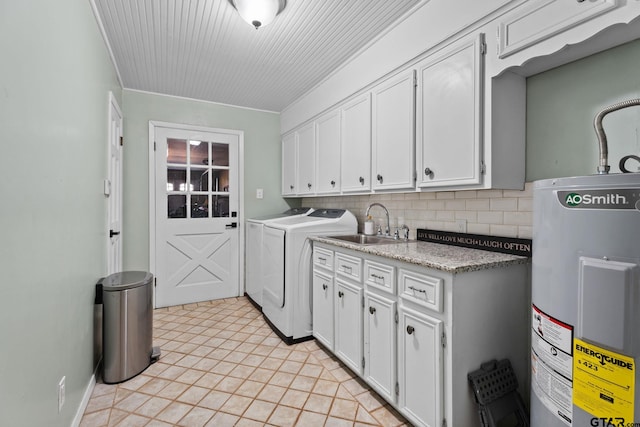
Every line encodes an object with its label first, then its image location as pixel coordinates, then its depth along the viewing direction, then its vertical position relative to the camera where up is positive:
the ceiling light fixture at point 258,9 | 1.85 +1.25
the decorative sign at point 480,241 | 1.66 -0.20
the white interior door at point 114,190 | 2.58 +0.18
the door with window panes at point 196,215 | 3.60 -0.07
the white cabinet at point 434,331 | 1.40 -0.63
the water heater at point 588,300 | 0.85 -0.28
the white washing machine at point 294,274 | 2.64 -0.58
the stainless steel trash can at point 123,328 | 2.06 -0.82
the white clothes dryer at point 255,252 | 3.33 -0.51
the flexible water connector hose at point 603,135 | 1.02 +0.26
